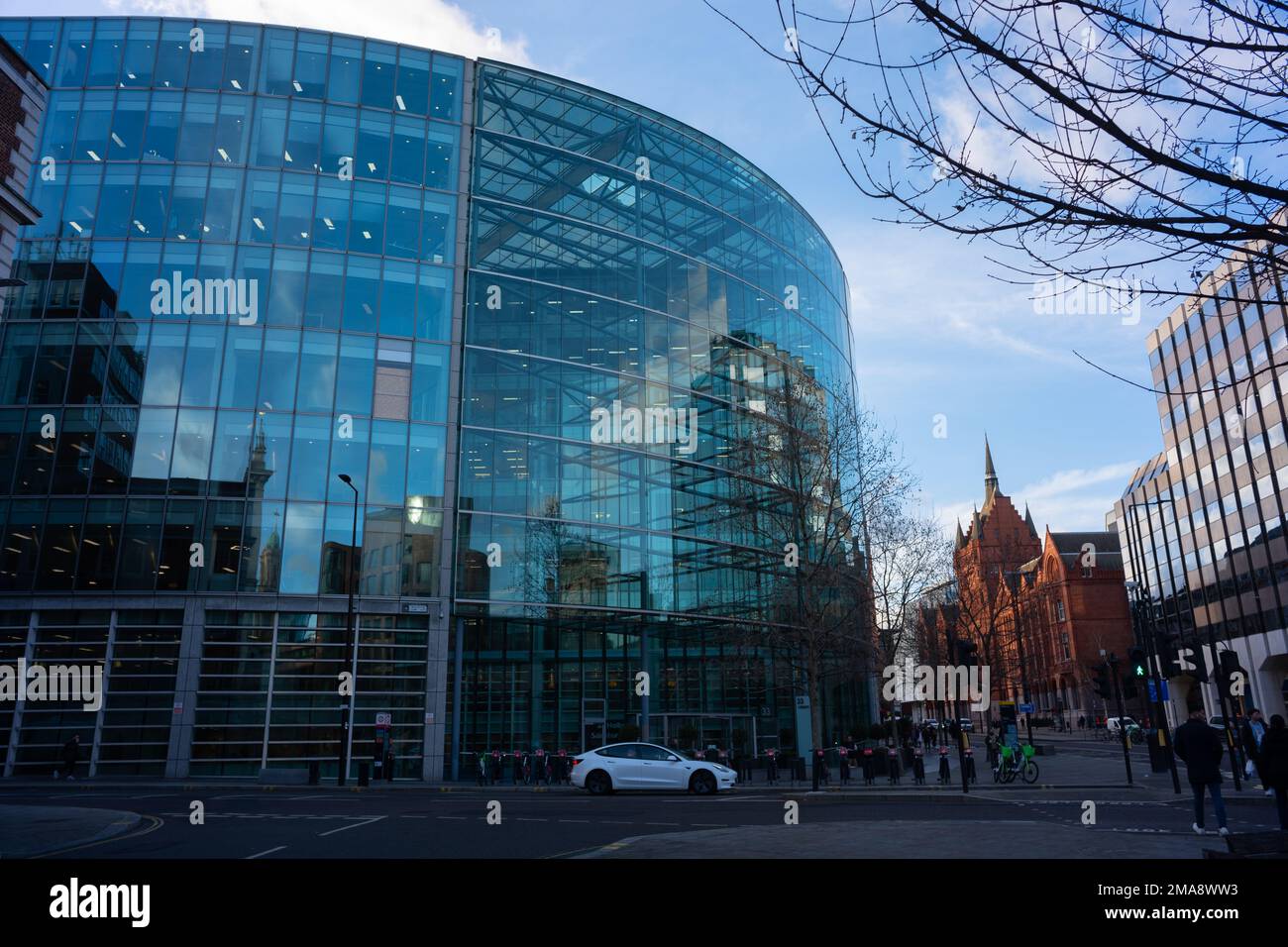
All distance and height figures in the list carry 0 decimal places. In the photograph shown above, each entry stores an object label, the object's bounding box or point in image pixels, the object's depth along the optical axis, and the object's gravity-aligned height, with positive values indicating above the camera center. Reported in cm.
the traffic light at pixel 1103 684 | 2611 -17
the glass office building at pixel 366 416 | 3003 +1068
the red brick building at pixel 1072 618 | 9769 +701
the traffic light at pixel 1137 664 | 2550 +42
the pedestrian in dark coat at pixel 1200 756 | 1228 -114
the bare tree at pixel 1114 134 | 530 +352
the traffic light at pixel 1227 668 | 2322 +22
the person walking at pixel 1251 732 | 1548 -136
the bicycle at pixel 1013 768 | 2652 -276
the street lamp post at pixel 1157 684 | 2742 -25
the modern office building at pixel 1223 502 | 5528 +1256
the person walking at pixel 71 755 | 2770 -184
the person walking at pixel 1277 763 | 1193 -122
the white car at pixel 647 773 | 2403 -241
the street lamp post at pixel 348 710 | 2740 -59
